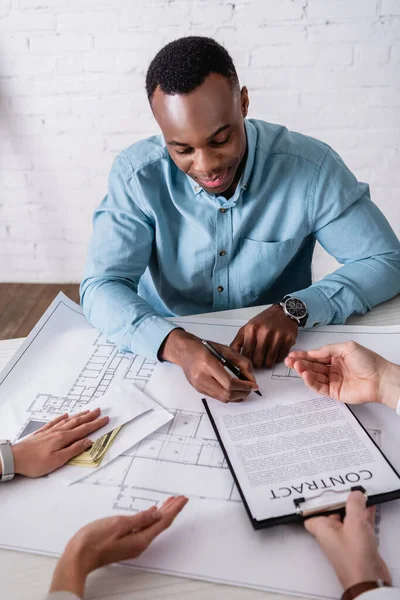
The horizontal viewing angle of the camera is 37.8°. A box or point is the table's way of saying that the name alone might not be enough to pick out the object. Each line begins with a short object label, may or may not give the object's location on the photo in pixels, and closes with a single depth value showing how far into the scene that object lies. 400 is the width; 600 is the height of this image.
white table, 0.71
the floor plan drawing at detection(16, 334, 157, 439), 1.03
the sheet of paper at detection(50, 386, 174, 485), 0.89
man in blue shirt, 1.18
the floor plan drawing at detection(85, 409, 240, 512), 0.84
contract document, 0.80
